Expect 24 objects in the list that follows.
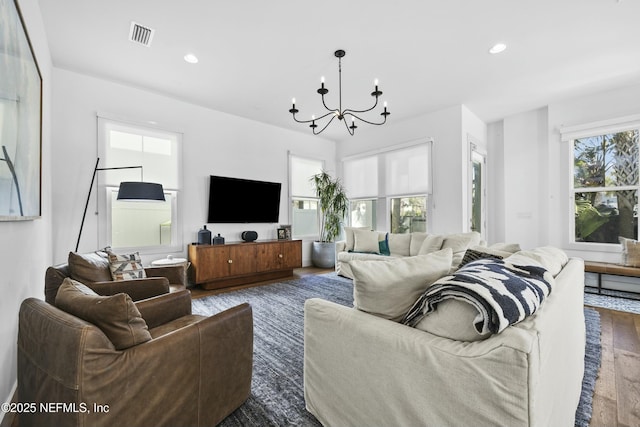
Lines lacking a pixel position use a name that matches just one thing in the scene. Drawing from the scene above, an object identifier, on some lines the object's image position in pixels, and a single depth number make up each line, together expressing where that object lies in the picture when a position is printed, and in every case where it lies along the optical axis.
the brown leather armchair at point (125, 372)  0.99
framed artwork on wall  1.37
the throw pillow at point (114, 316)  1.12
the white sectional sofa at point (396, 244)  3.88
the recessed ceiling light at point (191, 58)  3.25
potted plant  5.94
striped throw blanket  0.91
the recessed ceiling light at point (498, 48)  3.07
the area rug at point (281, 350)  1.54
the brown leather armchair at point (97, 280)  1.88
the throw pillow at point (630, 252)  3.73
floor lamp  3.28
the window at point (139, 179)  3.82
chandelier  2.92
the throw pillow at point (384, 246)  4.87
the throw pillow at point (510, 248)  2.47
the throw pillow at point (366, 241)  4.93
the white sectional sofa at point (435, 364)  0.84
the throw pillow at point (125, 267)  2.36
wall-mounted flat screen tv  4.74
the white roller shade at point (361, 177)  6.07
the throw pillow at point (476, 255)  1.86
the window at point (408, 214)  5.30
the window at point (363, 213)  6.13
